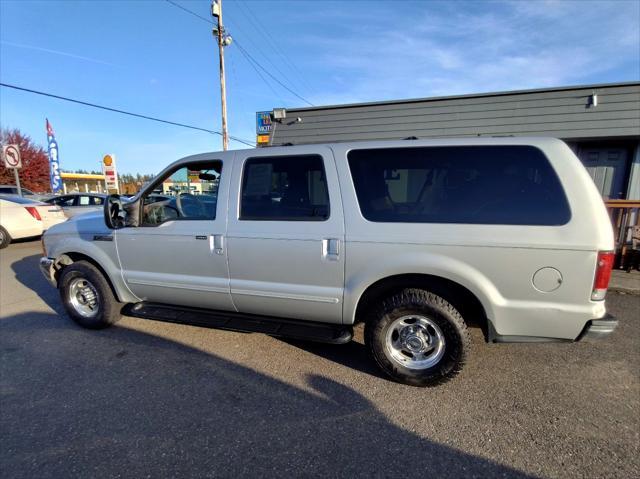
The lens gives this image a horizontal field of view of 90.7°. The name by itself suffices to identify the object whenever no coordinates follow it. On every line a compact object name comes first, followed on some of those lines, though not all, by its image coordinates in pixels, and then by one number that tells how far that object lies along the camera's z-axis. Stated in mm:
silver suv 2256
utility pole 15656
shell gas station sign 12859
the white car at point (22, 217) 8664
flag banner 23108
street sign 10016
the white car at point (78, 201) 11088
